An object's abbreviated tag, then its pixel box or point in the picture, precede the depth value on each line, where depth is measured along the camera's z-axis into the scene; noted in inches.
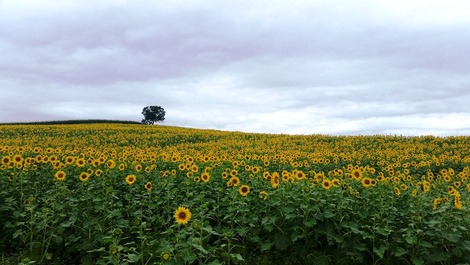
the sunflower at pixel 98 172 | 323.0
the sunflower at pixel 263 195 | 254.5
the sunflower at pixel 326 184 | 253.3
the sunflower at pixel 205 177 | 296.3
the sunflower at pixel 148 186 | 284.8
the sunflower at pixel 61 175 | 314.0
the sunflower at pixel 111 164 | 347.0
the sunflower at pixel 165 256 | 175.4
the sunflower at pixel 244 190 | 248.1
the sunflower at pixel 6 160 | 347.9
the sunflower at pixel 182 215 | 198.5
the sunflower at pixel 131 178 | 295.9
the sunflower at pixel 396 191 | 268.8
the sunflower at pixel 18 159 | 343.5
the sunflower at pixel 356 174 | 282.2
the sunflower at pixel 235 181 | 274.7
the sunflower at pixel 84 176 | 309.0
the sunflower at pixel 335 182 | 271.4
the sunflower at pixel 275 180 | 256.1
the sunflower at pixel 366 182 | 264.1
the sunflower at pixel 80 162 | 365.7
